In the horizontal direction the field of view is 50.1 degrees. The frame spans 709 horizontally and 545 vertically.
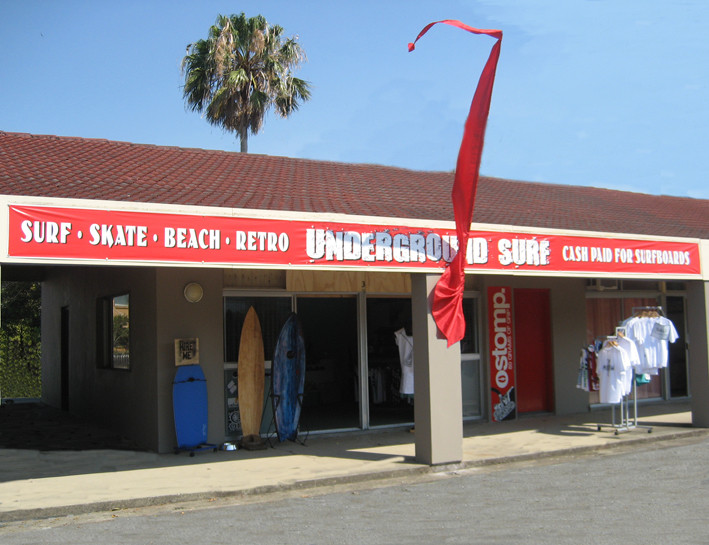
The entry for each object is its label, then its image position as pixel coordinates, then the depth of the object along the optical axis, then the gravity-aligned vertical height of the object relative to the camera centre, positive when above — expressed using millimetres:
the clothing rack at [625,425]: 11906 -1676
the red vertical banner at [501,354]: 13297 -536
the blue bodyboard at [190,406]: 10445 -1031
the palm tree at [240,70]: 27438 +9411
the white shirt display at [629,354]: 11789 -527
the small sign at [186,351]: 10602 -283
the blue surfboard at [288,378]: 11297 -744
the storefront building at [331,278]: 8578 +739
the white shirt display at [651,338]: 12328 -298
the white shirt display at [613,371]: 11680 -786
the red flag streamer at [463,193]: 9312 +1628
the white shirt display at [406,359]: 12070 -537
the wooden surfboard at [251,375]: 11086 -670
